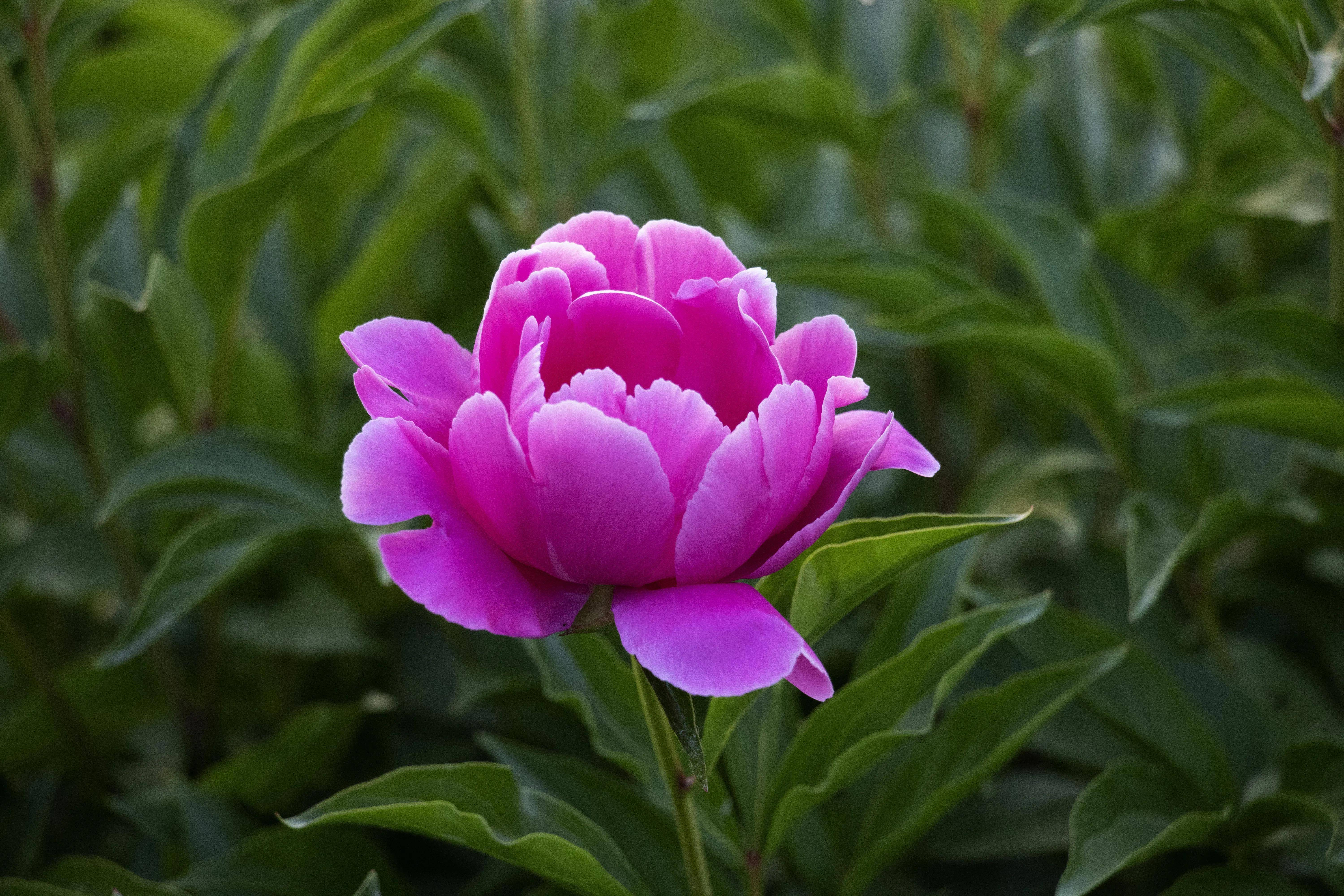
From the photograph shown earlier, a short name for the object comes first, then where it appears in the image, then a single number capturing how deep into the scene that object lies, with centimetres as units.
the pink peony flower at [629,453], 131
